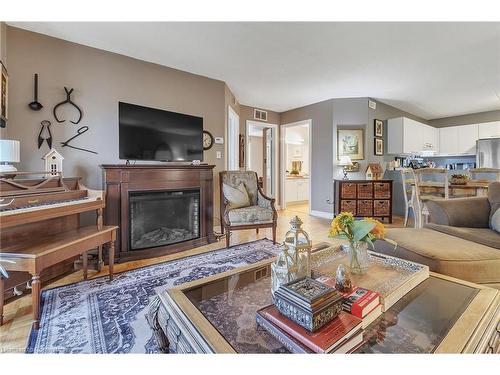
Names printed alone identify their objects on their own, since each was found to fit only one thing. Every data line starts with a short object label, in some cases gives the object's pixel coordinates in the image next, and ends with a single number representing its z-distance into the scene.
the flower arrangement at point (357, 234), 1.20
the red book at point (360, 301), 0.89
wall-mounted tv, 2.73
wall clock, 3.66
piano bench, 1.50
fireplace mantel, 2.52
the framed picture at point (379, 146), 4.95
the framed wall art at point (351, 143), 4.77
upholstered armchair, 3.02
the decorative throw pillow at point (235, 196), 3.23
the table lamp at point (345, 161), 4.59
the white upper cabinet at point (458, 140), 5.83
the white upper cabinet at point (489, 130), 5.52
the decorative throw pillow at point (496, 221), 1.92
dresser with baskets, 4.37
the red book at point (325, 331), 0.74
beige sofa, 1.42
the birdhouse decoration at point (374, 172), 4.65
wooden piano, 1.52
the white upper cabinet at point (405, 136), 5.03
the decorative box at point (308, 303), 0.79
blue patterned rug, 1.34
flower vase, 1.27
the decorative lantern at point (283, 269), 1.02
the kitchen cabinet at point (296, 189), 6.61
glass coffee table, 0.79
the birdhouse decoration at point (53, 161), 2.31
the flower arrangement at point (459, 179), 3.48
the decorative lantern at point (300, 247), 1.04
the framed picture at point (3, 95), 2.06
